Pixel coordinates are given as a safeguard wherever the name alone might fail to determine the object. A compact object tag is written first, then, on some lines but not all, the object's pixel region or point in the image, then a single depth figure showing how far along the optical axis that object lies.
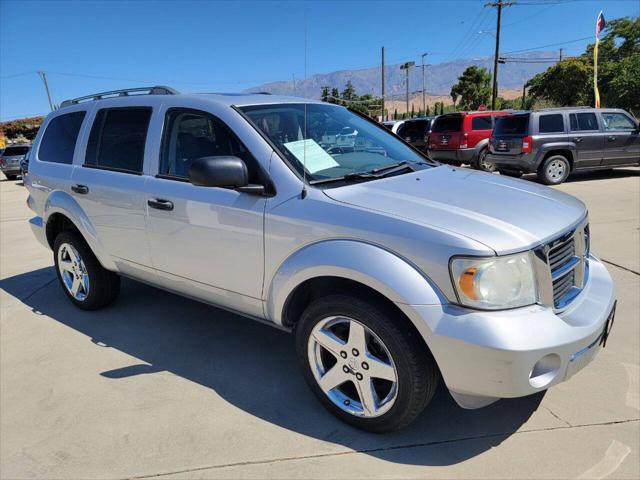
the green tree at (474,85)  54.16
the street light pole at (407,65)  54.18
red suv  13.49
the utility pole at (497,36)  33.81
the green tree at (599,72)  33.88
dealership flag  19.00
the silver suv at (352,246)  2.11
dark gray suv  11.16
